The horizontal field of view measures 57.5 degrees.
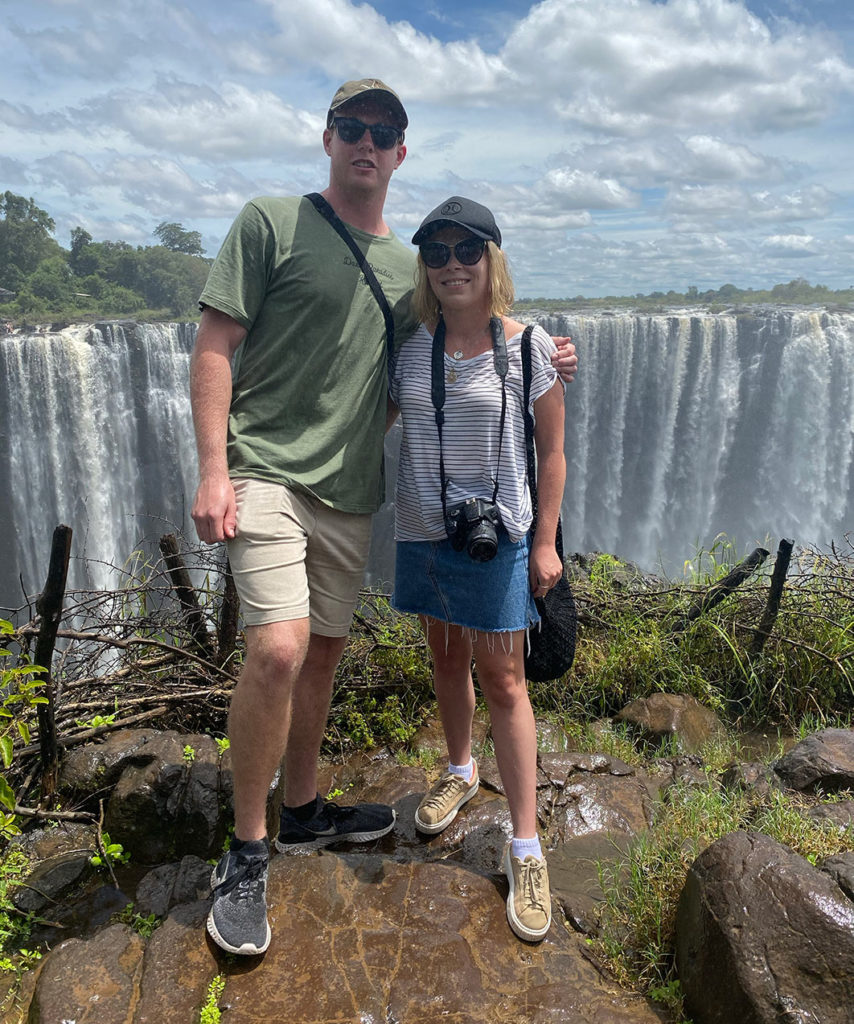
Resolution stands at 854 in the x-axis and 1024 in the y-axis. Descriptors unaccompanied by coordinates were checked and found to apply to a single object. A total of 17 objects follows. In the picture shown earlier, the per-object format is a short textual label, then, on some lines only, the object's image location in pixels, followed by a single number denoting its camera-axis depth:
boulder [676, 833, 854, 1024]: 1.55
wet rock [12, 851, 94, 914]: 2.21
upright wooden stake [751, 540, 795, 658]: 3.64
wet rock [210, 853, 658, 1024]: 1.65
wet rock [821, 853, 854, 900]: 1.70
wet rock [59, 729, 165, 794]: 2.59
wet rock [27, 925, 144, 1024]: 1.60
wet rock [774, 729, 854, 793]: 2.62
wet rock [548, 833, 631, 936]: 2.02
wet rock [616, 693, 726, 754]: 3.36
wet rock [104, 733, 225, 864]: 2.47
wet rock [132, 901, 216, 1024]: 1.61
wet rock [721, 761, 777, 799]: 2.49
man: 1.83
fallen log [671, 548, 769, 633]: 3.89
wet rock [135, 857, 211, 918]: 2.22
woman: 1.94
